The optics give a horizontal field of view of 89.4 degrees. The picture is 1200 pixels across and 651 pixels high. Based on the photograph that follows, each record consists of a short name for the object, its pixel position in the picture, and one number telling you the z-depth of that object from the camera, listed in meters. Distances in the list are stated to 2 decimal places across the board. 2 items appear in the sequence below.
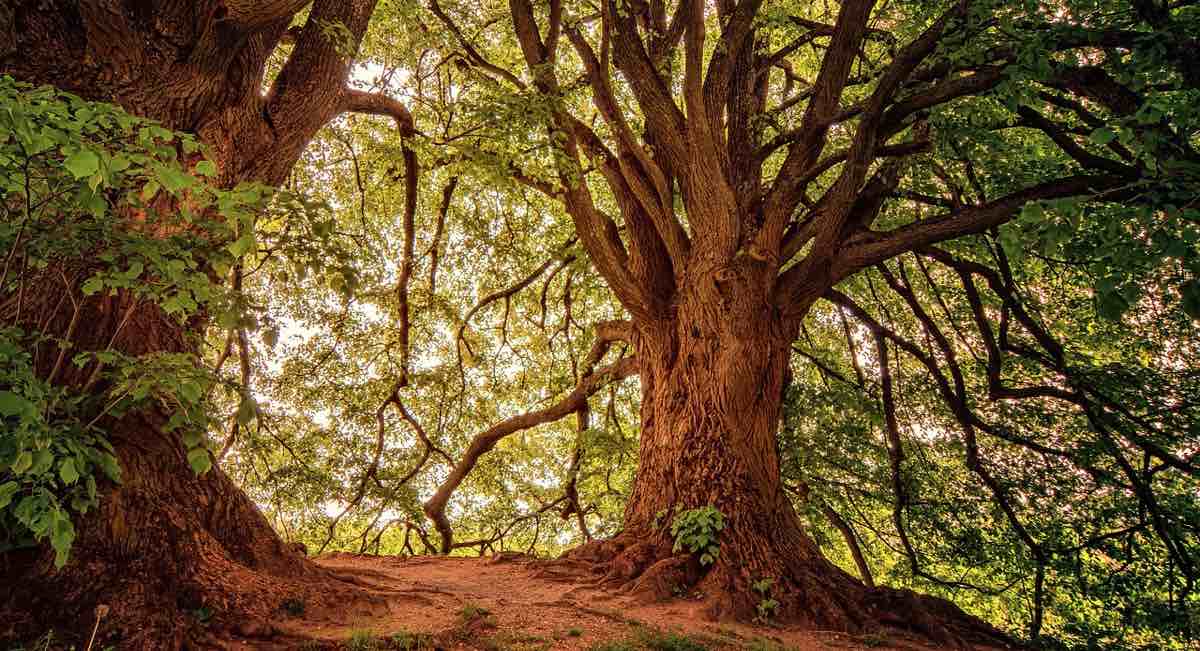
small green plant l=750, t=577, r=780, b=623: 4.92
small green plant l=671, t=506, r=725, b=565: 5.33
